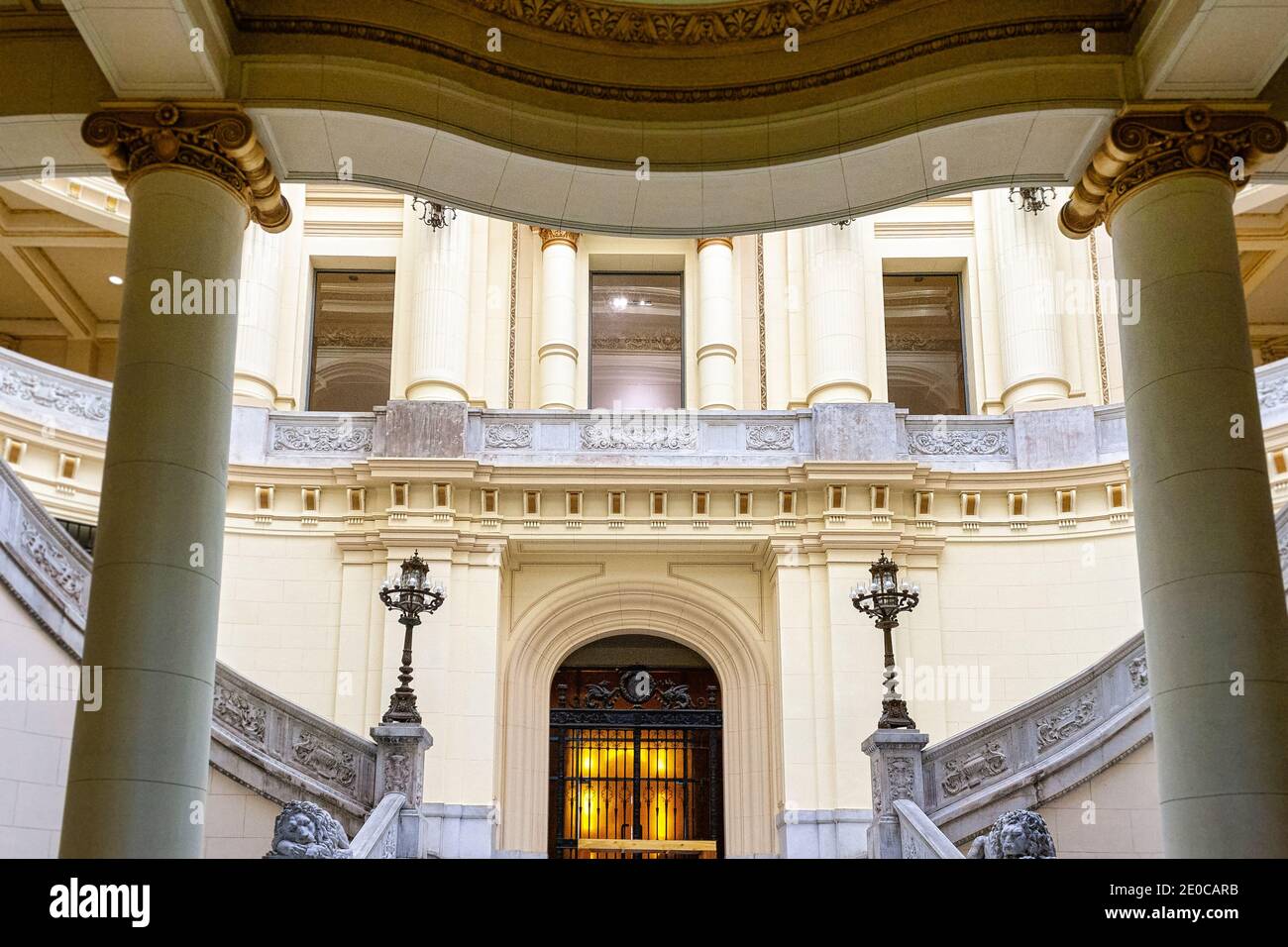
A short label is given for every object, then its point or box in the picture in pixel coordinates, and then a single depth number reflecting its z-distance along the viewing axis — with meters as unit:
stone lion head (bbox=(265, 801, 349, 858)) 8.22
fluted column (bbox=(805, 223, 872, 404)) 18.89
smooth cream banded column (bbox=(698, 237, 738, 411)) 19.67
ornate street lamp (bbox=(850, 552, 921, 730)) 12.82
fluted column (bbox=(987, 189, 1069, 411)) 18.97
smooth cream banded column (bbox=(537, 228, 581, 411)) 19.58
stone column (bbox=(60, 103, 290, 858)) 5.60
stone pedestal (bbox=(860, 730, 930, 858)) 12.36
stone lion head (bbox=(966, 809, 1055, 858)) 7.83
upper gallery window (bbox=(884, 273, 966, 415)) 21.11
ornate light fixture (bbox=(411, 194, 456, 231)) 18.50
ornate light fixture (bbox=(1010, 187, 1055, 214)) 17.22
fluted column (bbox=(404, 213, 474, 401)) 18.83
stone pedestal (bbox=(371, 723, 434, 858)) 12.48
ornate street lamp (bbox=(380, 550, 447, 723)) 13.72
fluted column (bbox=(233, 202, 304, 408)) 18.78
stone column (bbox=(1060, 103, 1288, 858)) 5.73
